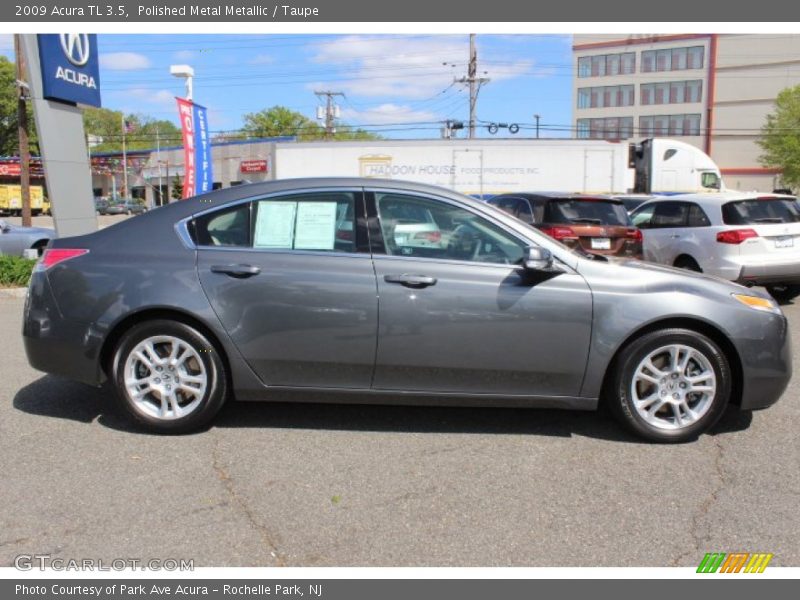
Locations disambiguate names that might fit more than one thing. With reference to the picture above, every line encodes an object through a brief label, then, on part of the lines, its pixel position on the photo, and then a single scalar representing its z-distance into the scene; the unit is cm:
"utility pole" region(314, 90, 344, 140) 7307
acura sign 930
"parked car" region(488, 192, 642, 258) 949
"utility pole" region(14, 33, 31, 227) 1995
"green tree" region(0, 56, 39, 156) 6156
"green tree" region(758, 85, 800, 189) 5850
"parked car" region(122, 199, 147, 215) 5841
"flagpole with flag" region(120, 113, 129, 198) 6924
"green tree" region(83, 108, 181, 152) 10750
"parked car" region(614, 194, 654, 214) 1656
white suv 911
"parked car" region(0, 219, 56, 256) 1448
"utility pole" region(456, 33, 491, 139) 4603
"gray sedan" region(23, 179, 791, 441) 423
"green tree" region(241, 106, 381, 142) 9831
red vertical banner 1630
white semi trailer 2425
